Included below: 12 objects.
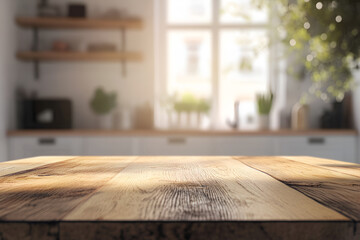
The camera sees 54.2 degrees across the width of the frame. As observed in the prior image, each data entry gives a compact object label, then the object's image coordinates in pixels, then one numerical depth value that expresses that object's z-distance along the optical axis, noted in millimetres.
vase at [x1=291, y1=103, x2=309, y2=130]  3426
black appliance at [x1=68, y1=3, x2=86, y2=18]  3537
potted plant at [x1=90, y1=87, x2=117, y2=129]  3512
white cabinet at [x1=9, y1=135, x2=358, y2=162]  3123
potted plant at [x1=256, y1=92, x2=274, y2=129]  3520
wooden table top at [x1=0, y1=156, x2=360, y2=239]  417
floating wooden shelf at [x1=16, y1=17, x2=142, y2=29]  3444
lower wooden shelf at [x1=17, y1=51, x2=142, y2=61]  3463
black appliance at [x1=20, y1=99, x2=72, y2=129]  3385
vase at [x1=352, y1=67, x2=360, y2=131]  3256
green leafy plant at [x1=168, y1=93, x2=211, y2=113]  3541
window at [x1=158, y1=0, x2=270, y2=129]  3838
